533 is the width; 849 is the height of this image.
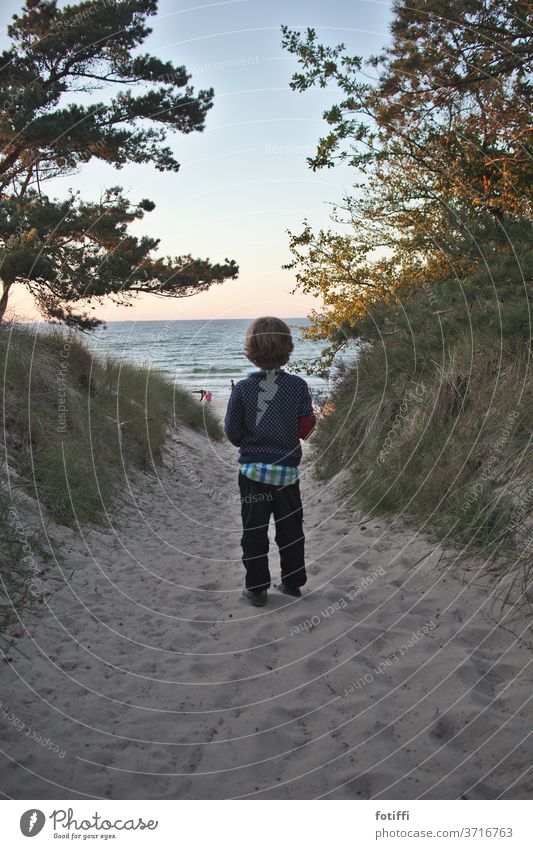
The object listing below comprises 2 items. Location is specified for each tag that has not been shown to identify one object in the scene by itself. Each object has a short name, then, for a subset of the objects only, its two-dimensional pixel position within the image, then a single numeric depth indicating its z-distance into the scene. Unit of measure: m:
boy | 4.50
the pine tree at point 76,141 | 9.90
